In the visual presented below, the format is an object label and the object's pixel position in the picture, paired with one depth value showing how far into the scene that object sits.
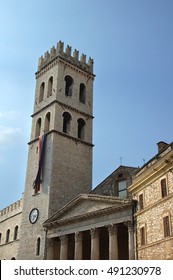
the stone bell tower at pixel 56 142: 33.97
